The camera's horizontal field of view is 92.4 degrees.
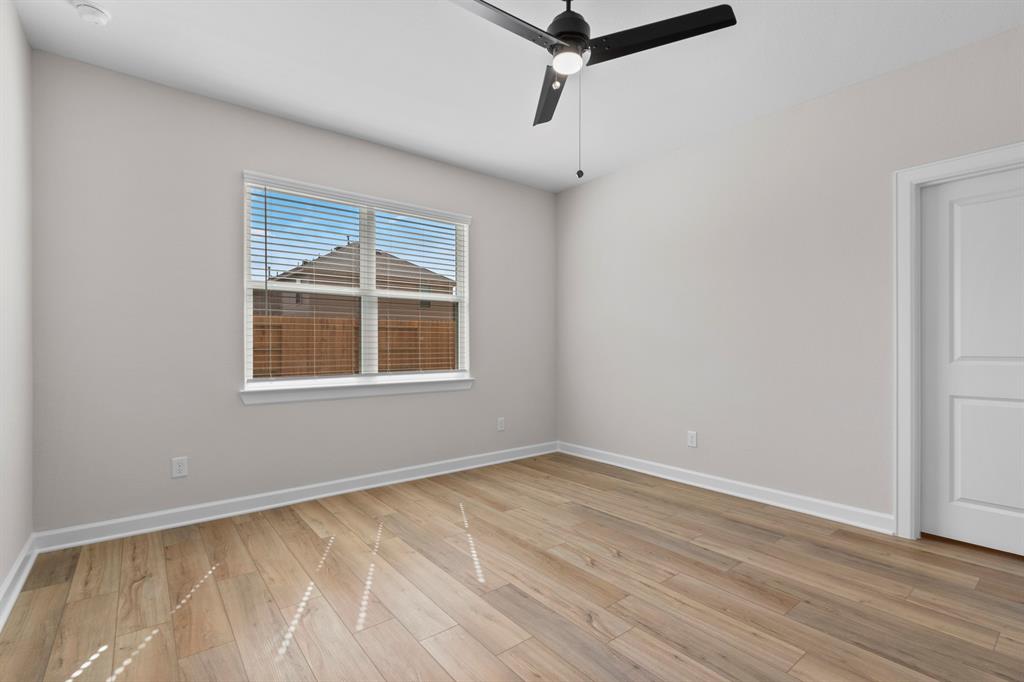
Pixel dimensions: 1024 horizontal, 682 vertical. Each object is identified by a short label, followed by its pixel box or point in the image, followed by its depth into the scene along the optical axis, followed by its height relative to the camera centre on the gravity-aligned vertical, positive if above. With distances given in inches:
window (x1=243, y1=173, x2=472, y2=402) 129.5 +13.5
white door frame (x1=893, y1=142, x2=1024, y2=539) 106.1 -1.4
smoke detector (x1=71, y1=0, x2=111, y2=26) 86.7 +59.0
